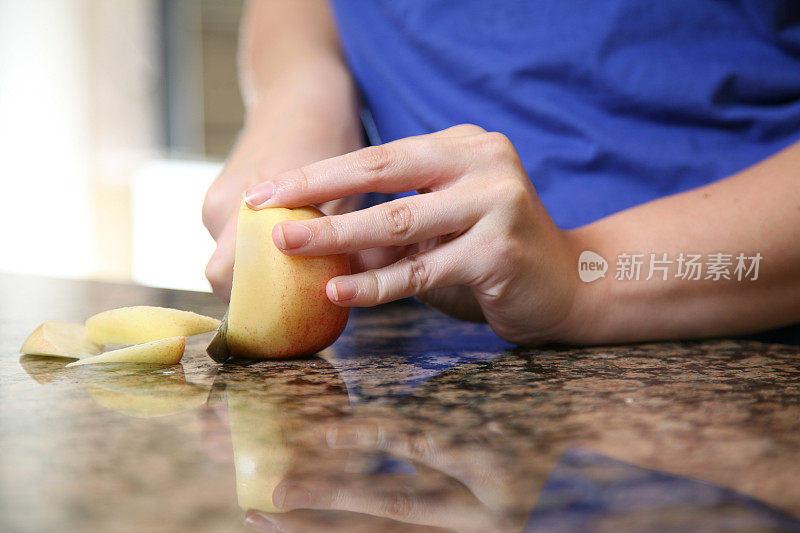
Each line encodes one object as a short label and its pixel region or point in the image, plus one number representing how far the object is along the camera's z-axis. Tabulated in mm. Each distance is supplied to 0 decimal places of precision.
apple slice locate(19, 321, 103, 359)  602
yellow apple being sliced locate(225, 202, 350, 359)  580
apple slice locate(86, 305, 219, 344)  616
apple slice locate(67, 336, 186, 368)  562
